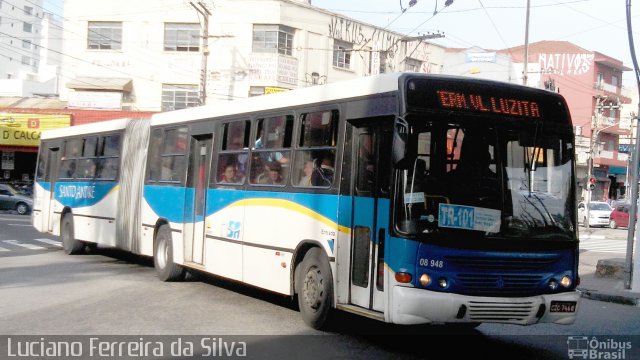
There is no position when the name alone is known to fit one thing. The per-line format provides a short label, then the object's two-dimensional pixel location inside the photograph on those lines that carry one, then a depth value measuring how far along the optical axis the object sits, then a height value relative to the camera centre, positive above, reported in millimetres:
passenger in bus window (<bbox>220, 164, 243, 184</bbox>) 11797 -66
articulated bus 7871 -245
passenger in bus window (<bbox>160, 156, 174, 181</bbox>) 14270 -16
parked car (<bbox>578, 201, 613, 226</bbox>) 48844 -1651
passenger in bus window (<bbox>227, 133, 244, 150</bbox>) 11781 +467
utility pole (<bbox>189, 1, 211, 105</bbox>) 36781 +6738
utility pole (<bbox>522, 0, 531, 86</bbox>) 34438 +6791
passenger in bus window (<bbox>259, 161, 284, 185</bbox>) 10594 -19
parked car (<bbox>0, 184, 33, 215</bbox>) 37000 -2018
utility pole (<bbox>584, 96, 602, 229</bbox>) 65181 +6245
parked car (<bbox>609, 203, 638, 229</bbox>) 48156 -1654
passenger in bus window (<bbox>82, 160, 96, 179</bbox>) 17700 -133
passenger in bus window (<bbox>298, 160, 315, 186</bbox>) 9897 +41
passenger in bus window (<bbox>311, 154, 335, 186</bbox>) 9445 +39
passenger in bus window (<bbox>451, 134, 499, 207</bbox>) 8016 +100
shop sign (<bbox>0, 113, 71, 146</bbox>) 42375 +1829
